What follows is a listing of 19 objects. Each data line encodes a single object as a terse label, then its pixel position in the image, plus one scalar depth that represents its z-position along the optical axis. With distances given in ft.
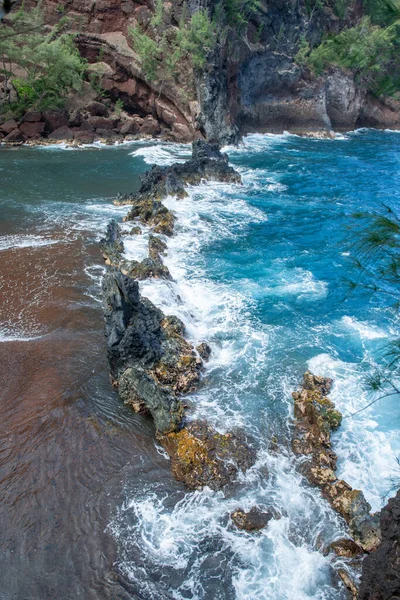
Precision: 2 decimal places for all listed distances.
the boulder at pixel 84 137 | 135.39
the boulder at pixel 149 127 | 148.46
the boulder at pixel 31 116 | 132.52
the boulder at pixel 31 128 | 131.64
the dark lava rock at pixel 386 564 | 17.46
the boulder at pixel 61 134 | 134.72
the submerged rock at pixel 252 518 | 27.48
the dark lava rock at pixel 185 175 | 86.73
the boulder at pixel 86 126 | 139.03
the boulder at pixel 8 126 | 129.59
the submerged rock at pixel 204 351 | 42.87
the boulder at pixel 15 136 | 128.67
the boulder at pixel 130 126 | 143.95
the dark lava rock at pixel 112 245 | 60.33
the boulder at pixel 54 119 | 134.72
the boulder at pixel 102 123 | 140.56
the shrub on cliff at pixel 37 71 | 130.93
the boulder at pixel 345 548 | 26.27
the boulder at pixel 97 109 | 141.38
